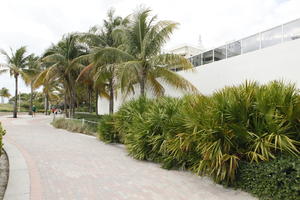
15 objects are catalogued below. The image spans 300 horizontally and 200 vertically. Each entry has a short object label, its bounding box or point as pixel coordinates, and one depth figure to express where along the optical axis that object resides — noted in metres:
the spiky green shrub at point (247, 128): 3.77
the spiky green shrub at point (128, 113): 7.50
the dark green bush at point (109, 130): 9.25
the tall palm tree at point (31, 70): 24.72
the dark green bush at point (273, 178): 3.20
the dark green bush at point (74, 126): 13.19
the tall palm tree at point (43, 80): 17.20
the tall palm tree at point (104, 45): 11.77
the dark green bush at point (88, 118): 16.88
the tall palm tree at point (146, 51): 10.55
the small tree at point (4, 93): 56.51
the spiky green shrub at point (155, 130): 5.75
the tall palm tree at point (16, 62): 23.71
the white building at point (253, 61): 8.21
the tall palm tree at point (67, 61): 16.80
